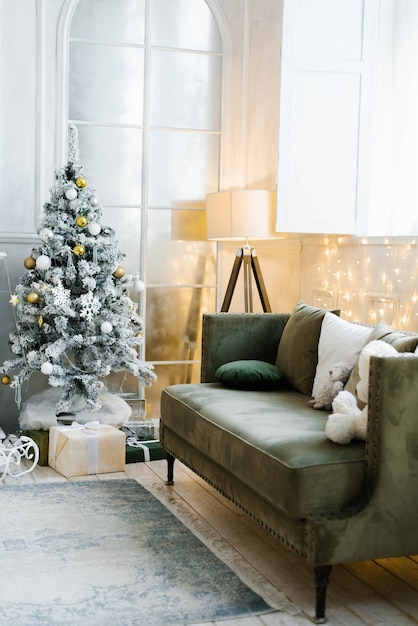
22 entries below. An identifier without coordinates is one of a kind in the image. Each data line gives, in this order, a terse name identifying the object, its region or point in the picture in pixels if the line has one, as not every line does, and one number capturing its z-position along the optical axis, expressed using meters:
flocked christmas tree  4.43
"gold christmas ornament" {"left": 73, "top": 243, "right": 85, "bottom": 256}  4.41
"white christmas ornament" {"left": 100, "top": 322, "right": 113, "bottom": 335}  4.44
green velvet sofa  2.62
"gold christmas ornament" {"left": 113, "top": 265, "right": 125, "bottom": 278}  4.59
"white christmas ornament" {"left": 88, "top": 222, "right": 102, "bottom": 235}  4.46
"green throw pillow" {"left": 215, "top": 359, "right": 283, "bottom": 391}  3.84
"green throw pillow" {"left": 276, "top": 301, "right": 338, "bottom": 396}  3.84
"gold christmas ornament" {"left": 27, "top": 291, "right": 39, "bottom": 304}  4.41
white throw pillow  3.46
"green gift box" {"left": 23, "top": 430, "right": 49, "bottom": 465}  4.38
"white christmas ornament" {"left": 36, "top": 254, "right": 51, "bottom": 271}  4.39
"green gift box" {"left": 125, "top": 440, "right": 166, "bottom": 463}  4.49
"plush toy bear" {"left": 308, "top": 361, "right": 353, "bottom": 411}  3.38
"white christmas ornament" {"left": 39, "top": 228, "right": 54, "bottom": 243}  4.41
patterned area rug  2.61
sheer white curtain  4.62
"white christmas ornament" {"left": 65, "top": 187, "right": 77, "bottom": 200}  4.45
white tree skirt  4.53
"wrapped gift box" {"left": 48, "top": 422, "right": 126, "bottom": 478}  4.19
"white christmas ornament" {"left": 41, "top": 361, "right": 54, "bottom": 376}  4.36
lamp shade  4.80
